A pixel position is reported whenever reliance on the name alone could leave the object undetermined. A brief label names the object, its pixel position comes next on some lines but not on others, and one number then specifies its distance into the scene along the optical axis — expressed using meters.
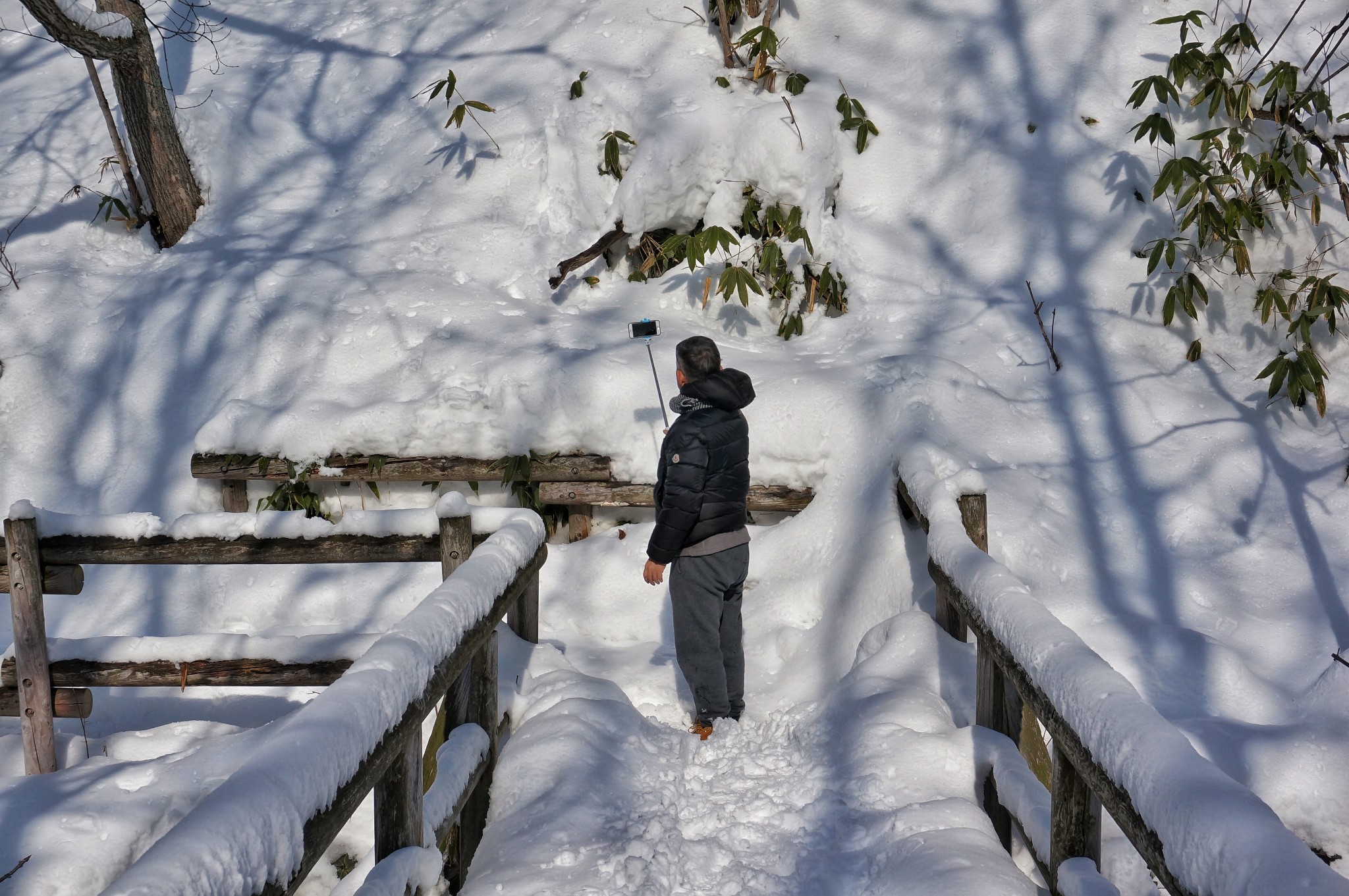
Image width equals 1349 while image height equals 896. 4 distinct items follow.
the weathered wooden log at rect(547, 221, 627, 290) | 8.27
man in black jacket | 4.29
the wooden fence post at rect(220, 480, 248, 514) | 6.89
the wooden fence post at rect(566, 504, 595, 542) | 6.73
